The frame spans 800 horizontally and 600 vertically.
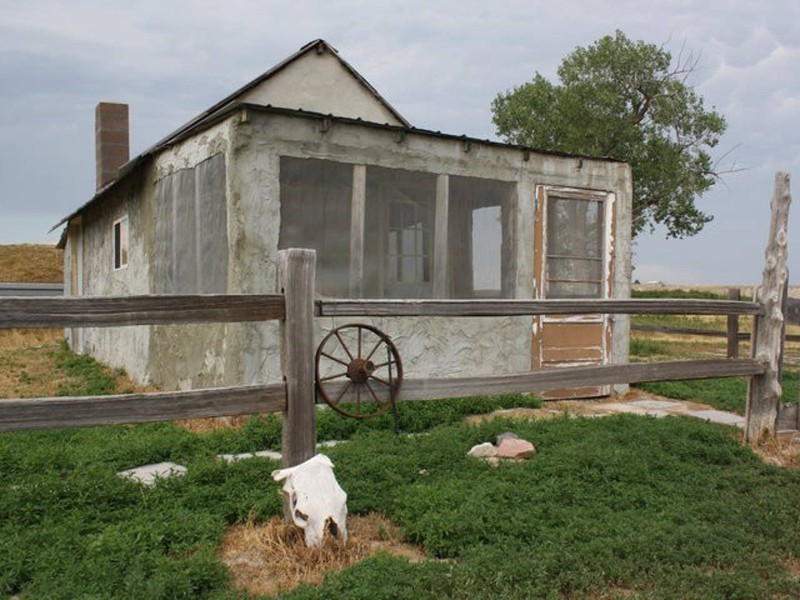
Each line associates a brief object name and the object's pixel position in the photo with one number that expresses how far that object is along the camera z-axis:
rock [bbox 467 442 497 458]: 5.58
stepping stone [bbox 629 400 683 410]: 9.19
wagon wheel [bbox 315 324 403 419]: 4.57
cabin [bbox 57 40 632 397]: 7.39
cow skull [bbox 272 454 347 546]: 3.87
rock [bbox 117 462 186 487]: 4.95
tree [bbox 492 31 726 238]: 26.28
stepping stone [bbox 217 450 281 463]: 5.35
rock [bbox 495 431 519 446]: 5.86
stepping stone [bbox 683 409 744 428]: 8.12
